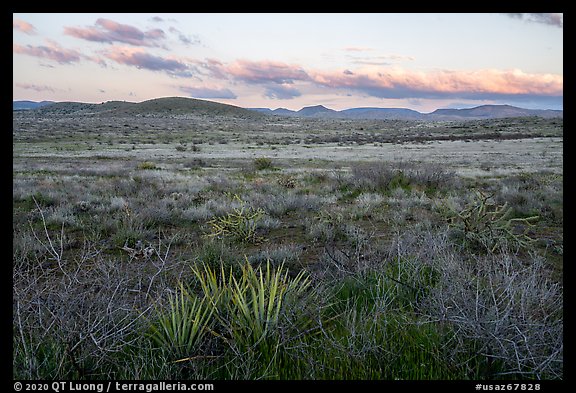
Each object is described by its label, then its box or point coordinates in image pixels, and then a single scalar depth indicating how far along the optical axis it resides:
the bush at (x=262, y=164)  23.54
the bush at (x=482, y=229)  6.31
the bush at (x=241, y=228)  7.67
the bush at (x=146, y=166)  23.11
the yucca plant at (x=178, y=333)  2.95
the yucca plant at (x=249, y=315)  3.09
